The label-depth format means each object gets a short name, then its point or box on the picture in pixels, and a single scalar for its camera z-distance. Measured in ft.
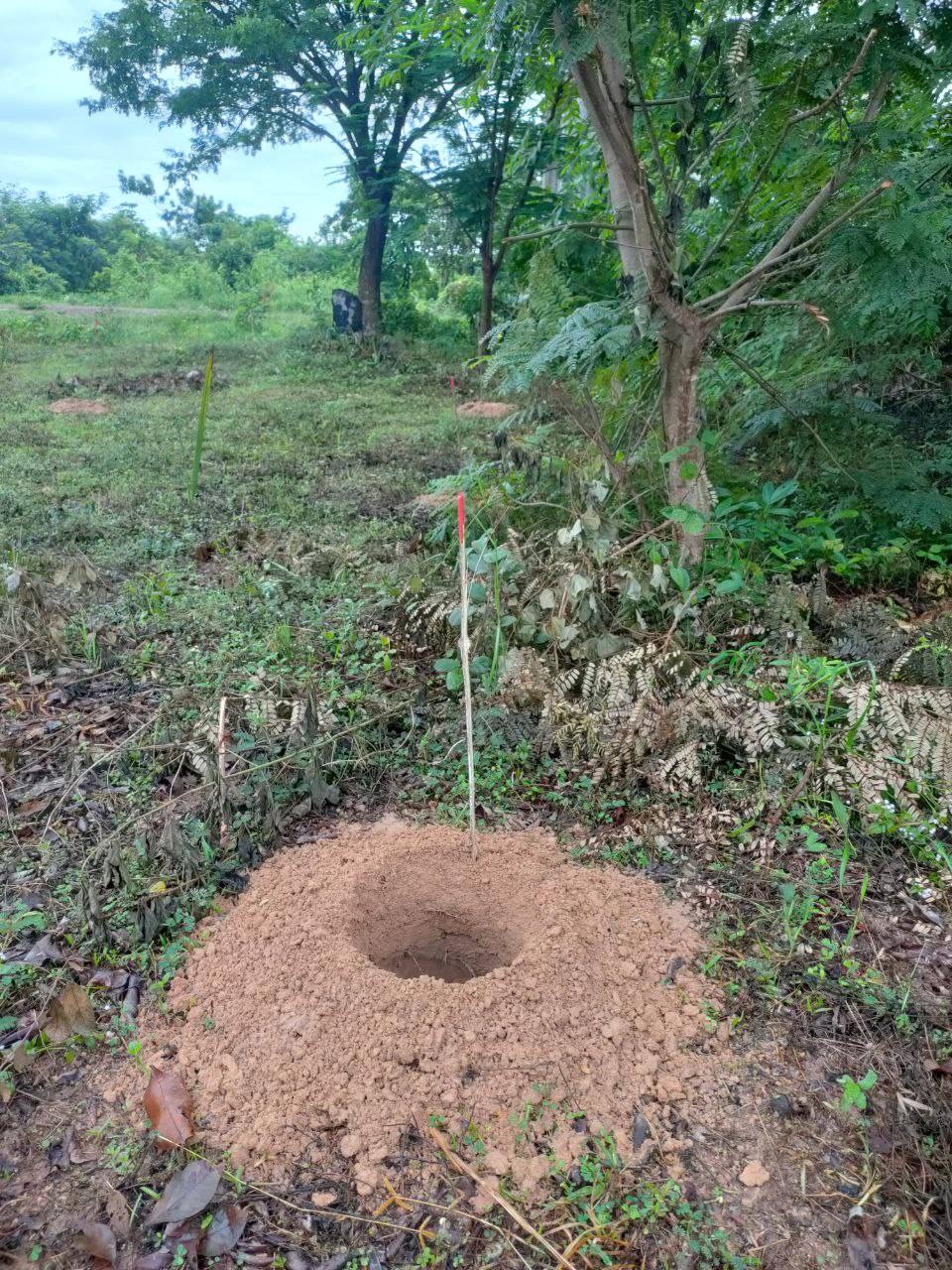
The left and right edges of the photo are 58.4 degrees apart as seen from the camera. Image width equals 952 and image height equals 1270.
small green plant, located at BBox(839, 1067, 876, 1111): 6.07
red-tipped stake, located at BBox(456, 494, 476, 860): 8.19
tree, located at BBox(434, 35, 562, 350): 32.78
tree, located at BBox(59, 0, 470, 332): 38.96
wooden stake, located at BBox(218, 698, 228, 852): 8.88
